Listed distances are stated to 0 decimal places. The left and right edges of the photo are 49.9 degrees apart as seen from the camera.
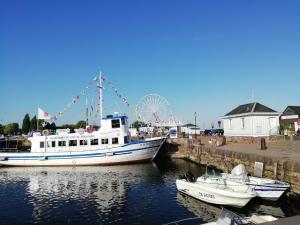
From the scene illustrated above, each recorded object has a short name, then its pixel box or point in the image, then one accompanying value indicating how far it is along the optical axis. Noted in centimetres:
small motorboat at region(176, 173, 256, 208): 1794
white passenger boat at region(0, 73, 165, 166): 3903
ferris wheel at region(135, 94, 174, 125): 8269
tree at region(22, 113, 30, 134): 10400
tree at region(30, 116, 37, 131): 10444
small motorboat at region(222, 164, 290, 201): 1809
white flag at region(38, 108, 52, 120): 4403
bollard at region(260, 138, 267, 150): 3041
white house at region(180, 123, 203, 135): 7912
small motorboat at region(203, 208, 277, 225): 1022
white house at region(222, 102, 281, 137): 4028
